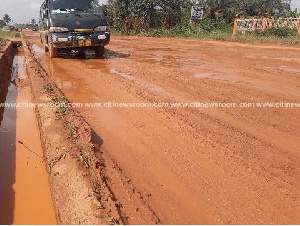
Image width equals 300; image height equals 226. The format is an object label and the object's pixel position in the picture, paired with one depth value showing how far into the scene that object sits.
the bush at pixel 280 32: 13.69
